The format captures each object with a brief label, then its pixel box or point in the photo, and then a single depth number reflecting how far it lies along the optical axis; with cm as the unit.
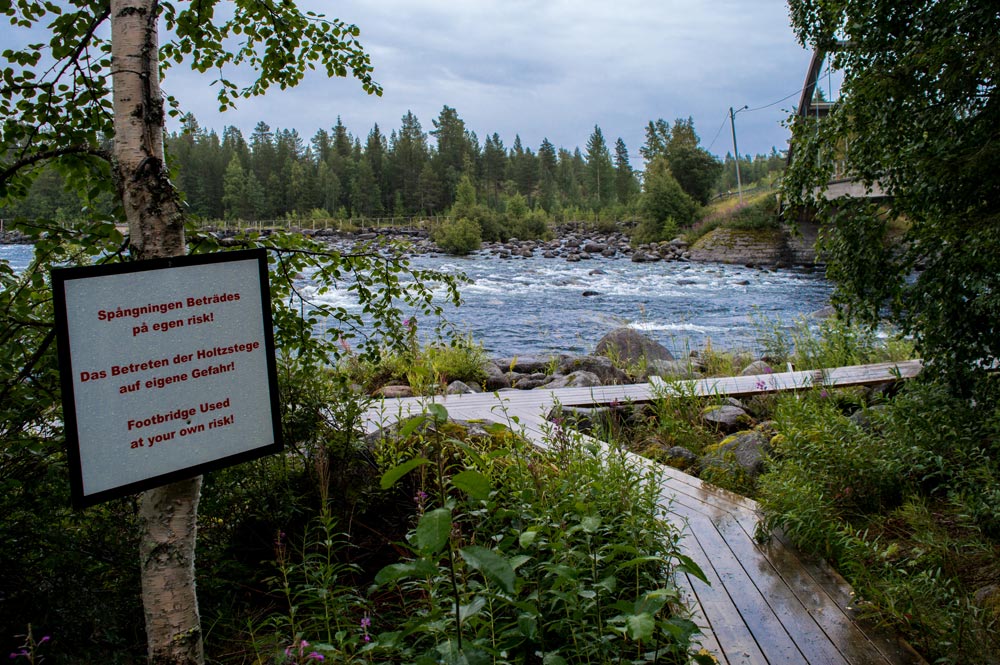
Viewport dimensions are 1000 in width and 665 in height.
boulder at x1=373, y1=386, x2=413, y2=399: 679
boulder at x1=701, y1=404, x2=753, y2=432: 588
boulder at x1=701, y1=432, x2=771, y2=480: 470
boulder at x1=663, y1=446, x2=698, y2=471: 505
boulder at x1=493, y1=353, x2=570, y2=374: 945
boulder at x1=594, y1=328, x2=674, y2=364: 948
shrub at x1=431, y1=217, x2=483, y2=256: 3541
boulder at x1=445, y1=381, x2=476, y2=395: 726
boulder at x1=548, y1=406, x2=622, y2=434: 571
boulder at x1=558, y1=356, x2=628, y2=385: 815
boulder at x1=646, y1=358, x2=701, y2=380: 732
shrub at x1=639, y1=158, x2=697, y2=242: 3847
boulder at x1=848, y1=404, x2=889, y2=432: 454
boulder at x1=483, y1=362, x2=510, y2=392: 829
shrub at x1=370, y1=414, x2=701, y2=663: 178
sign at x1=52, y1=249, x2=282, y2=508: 159
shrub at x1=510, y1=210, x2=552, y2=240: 4425
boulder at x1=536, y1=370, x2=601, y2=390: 784
